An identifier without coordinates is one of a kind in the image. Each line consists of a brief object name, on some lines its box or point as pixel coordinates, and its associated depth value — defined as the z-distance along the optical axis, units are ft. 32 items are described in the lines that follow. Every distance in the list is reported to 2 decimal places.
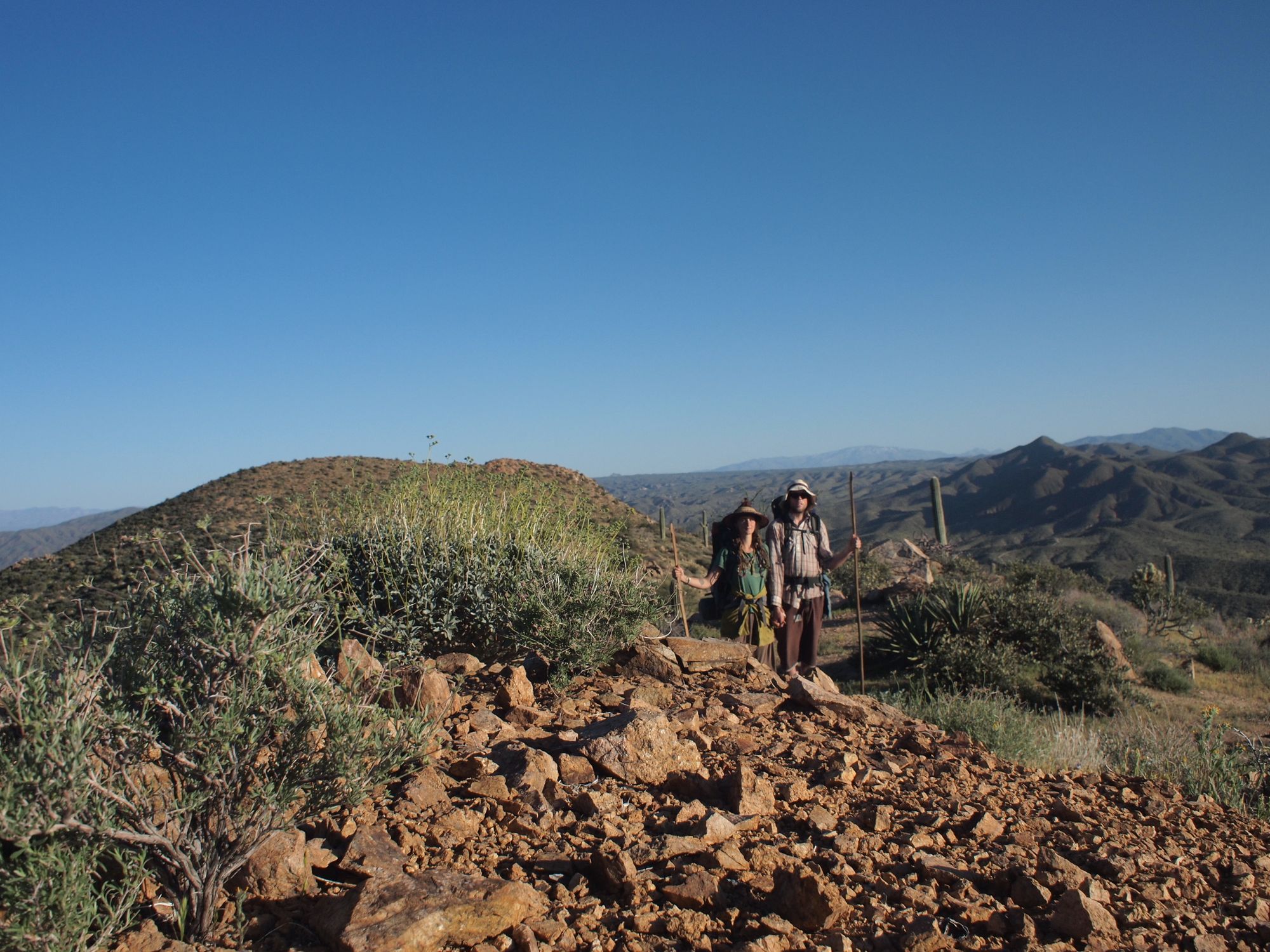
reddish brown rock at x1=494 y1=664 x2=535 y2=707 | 14.20
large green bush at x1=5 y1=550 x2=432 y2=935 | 7.94
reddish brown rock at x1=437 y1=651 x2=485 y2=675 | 15.83
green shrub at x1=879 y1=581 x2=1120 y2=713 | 32.60
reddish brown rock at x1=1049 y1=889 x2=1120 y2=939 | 8.29
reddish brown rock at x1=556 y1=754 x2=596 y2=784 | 11.21
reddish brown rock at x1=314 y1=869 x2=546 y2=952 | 7.35
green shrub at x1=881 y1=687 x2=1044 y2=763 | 16.69
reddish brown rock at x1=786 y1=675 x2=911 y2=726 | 14.78
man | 20.62
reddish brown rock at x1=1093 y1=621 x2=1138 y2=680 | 34.63
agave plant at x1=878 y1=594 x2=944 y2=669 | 35.78
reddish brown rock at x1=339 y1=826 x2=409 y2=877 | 8.55
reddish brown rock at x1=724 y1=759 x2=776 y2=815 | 10.62
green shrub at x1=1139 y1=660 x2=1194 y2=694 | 37.06
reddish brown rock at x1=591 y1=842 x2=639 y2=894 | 8.63
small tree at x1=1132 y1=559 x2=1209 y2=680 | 54.60
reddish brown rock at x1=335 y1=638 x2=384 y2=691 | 9.15
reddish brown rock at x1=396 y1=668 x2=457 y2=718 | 12.48
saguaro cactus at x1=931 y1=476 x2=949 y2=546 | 76.38
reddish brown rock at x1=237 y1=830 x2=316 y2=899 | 8.45
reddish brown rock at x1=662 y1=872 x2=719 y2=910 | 8.39
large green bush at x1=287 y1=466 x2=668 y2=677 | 16.05
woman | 19.70
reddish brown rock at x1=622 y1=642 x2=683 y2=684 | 16.60
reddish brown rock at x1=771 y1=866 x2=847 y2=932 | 8.20
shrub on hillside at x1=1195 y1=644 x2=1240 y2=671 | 43.78
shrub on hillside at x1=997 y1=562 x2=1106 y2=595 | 56.95
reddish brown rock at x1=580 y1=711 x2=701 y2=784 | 11.28
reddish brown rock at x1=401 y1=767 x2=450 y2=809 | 10.19
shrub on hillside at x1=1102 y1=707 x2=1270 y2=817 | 15.47
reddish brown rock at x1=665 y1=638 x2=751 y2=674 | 17.33
